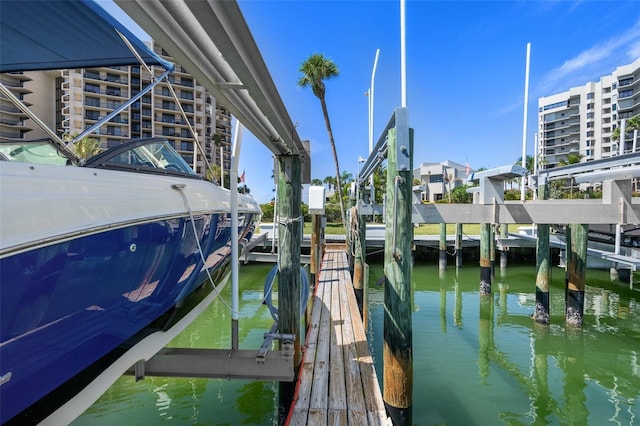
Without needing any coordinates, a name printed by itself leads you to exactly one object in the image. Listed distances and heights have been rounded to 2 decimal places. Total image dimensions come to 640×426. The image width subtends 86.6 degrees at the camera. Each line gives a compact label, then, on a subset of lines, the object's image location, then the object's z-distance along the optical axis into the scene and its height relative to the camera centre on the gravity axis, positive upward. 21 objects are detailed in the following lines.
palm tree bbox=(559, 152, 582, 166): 47.28 +7.52
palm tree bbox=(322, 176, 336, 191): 54.67 +4.48
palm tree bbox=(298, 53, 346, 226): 22.36 +8.93
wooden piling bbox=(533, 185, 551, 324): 7.82 -1.51
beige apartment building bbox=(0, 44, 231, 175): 43.24 +14.15
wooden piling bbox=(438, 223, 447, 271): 14.67 -1.89
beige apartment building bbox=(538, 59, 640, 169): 54.19 +17.87
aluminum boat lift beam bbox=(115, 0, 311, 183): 1.24 +0.71
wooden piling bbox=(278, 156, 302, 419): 3.61 -0.39
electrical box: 9.55 +0.20
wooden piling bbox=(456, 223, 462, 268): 14.79 -1.65
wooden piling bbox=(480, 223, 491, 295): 10.74 -1.68
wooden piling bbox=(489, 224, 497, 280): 11.12 -1.60
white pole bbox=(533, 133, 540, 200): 19.63 +4.01
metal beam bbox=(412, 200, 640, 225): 4.64 -0.03
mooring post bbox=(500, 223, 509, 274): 14.98 -2.18
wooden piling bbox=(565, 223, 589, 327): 7.24 -1.32
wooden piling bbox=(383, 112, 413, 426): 3.56 -0.86
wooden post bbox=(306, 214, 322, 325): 9.78 -1.18
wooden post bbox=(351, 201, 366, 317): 8.64 -1.52
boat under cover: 1.48 -0.18
